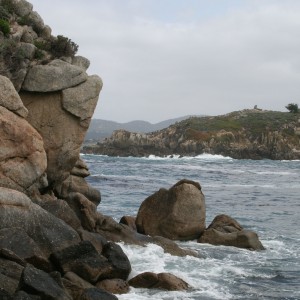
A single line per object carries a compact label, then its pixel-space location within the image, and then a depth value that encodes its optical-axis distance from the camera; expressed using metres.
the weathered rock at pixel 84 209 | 23.42
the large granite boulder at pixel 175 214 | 26.64
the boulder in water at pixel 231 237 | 25.62
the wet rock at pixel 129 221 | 27.88
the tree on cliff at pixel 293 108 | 174.00
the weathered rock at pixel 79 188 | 27.31
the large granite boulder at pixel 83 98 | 24.77
